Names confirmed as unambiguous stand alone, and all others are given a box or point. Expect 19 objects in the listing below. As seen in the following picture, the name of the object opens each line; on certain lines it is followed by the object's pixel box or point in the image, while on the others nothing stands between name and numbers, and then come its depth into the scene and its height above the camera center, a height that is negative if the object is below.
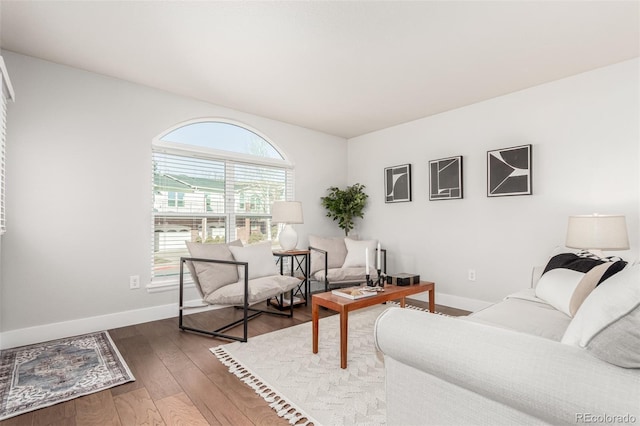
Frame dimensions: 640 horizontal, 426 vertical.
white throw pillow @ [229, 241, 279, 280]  3.23 -0.44
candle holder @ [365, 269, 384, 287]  2.77 -0.59
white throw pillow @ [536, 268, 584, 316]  1.96 -0.47
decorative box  3.00 -0.61
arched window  3.46 +0.35
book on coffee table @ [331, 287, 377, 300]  2.49 -0.62
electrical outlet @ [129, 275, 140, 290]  3.17 -0.64
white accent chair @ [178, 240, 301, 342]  2.78 -0.60
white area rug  1.71 -1.04
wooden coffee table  2.20 -0.67
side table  3.73 -0.71
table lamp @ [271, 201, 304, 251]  3.77 +0.00
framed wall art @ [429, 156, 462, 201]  3.81 +0.43
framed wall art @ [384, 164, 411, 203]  4.32 +0.42
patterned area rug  1.86 -1.03
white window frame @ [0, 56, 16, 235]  2.23 +0.66
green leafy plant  4.69 +0.16
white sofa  0.75 -0.41
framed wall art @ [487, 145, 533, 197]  3.25 +0.44
